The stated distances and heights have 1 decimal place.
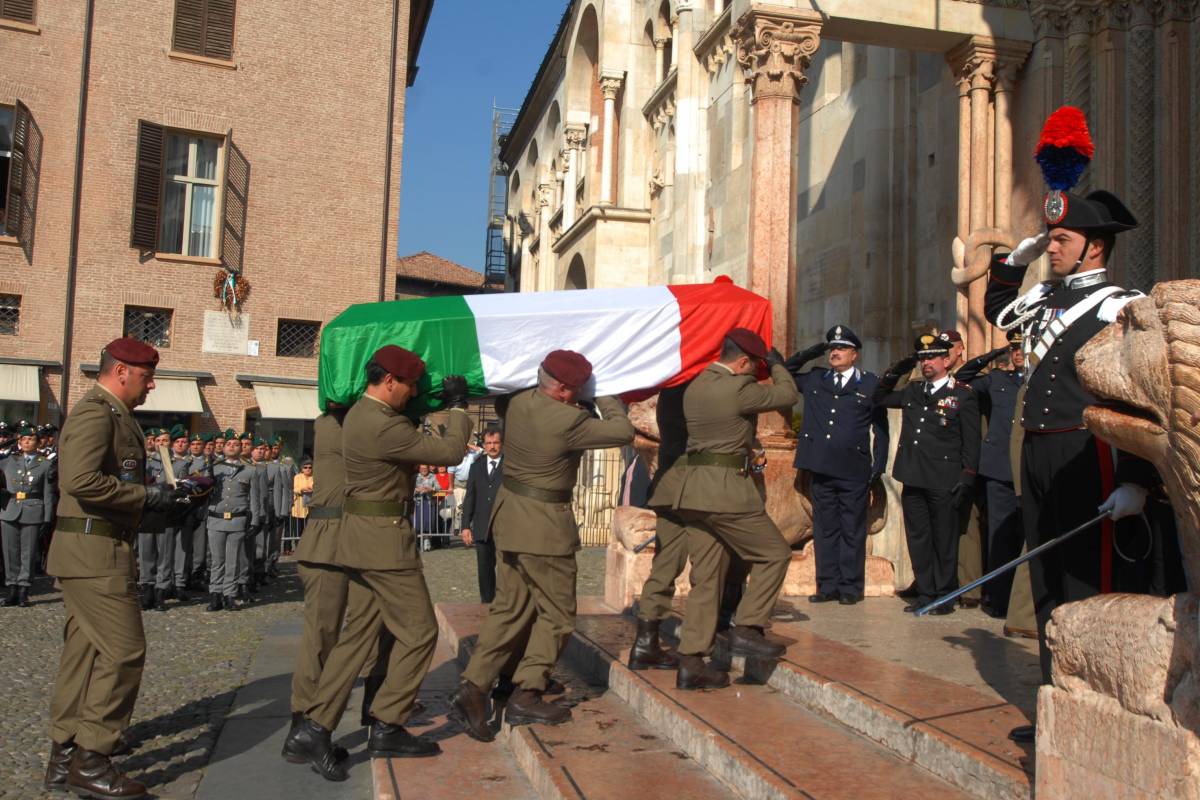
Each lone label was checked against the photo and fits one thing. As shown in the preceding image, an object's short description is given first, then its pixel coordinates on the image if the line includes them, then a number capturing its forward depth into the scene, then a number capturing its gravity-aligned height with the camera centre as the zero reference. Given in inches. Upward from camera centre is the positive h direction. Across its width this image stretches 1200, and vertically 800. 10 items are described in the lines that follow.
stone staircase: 153.1 -44.0
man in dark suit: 342.3 -16.8
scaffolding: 2084.2 +443.7
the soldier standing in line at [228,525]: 446.3 -33.2
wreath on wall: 878.4 +122.5
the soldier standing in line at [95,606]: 189.0 -29.2
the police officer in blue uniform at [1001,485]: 282.0 -3.1
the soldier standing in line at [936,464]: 298.7 +1.7
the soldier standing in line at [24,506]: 453.7 -29.1
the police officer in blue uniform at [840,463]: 308.7 +0.9
